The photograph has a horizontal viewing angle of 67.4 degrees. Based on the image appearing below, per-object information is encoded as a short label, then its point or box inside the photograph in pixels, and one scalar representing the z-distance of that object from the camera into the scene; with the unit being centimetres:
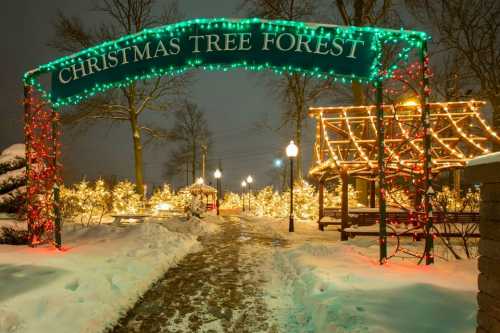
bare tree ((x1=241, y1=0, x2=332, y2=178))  2654
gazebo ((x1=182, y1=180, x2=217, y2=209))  2981
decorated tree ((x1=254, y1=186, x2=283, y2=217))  2903
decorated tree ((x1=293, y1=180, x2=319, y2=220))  2350
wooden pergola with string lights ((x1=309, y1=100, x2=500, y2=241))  1370
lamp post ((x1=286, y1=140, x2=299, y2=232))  1752
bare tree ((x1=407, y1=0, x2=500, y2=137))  2211
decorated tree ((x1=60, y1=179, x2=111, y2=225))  2062
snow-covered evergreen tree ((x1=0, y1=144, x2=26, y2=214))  1116
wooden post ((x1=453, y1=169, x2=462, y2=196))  2012
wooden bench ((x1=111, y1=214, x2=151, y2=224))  1892
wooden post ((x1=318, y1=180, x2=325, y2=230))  1830
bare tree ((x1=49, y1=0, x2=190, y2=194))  2459
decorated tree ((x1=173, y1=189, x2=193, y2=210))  3828
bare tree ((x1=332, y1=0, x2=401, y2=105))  1925
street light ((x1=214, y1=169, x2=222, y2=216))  3019
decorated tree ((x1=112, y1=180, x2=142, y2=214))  2512
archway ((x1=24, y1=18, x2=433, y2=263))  837
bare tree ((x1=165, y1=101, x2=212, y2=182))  4862
